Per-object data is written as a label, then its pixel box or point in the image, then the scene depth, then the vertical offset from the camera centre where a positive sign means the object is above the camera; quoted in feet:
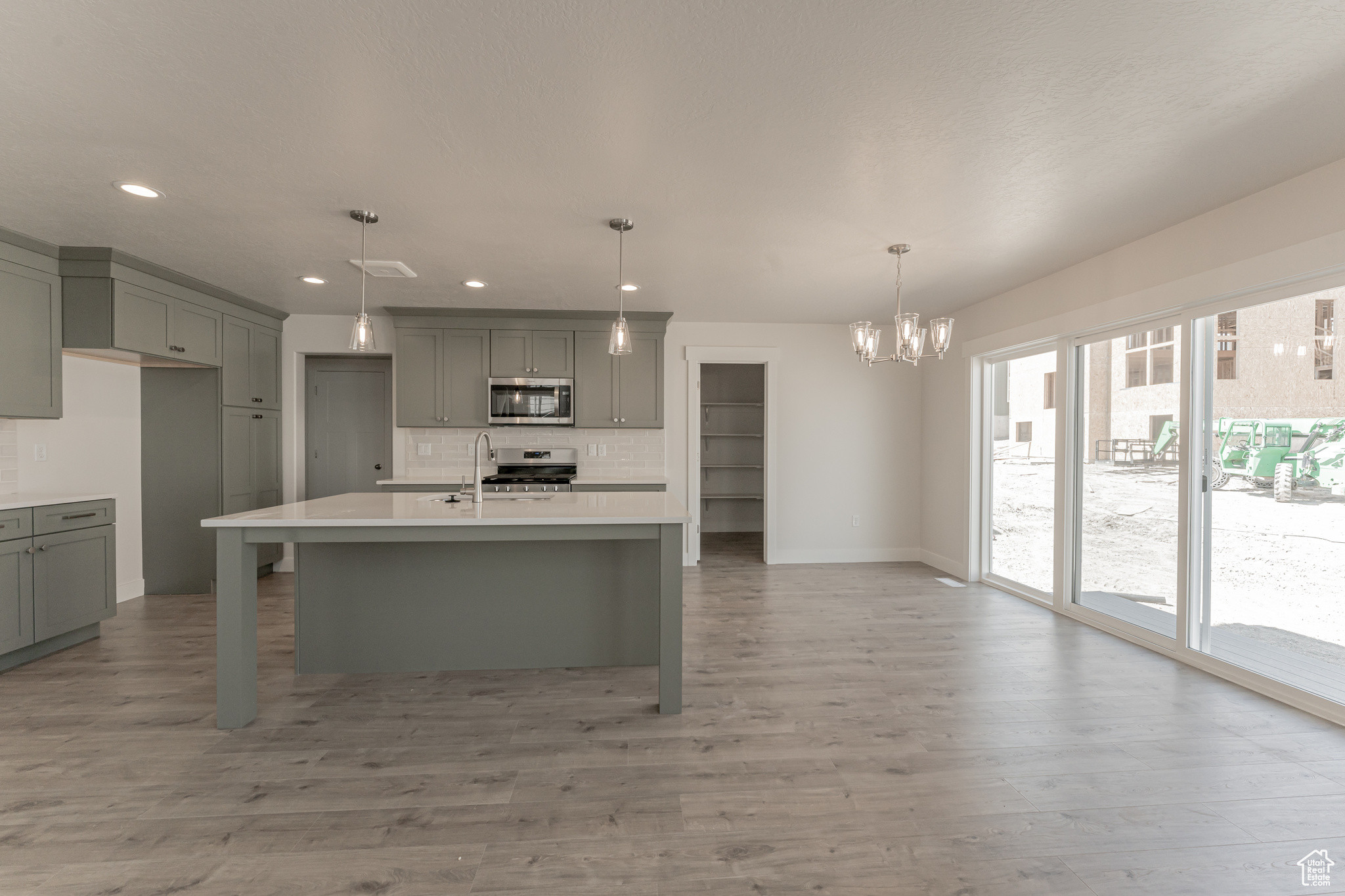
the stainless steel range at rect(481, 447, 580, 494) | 18.89 -0.93
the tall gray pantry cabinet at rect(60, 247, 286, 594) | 14.61 +0.53
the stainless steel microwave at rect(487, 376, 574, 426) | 18.62 +1.07
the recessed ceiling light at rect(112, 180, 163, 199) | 9.33 +3.78
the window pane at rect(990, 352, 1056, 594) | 15.25 -0.94
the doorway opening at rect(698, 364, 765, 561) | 26.91 -0.54
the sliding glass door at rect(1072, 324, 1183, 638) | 11.84 -0.74
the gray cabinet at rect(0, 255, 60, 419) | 11.49 +1.78
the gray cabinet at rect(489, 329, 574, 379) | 18.69 +2.54
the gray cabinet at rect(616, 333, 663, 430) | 19.10 +1.65
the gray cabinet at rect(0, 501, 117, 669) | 10.92 -2.72
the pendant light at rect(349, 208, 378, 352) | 9.68 +1.61
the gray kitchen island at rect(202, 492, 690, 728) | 9.88 -2.69
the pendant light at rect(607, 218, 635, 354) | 10.54 +1.79
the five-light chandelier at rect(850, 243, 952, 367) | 11.14 +1.88
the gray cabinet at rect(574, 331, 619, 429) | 18.93 +1.69
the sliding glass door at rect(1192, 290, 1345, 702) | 9.22 -1.11
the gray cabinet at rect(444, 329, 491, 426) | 18.57 +1.86
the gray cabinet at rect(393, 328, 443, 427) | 18.43 +1.80
